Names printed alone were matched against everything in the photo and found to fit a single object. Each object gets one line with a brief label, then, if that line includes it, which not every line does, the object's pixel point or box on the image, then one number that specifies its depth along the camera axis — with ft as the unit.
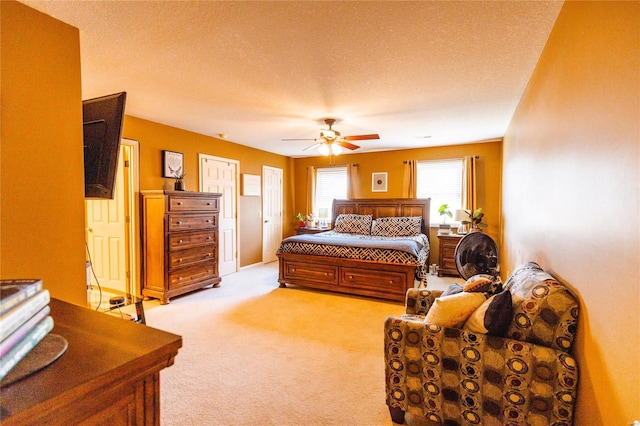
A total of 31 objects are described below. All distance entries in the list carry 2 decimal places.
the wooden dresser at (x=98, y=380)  1.59
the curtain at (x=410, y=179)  19.16
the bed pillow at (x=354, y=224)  18.61
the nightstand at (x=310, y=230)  20.32
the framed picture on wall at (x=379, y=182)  20.33
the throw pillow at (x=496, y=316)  4.87
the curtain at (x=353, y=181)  21.01
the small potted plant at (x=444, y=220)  17.74
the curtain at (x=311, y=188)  22.41
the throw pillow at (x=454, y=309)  5.41
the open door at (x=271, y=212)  20.57
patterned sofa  4.52
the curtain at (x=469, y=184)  17.42
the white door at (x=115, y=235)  12.82
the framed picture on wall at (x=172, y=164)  13.88
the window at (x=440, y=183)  18.38
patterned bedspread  12.65
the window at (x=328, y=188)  21.88
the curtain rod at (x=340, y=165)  20.99
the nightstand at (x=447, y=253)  16.69
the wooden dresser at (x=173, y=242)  12.28
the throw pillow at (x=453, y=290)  7.27
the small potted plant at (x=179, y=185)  13.41
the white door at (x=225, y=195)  16.21
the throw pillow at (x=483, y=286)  6.19
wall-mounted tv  5.46
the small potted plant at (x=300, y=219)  21.44
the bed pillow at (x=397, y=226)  17.38
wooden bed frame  12.46
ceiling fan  12.75
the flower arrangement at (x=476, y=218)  16.40
